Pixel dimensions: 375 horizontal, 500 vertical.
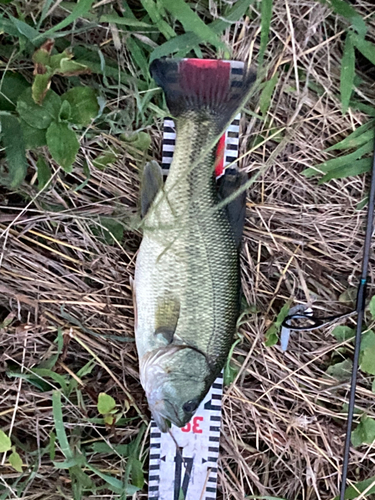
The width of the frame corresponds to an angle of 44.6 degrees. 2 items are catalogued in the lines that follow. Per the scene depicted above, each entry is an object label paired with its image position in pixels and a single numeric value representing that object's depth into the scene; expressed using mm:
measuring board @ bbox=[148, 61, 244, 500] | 510
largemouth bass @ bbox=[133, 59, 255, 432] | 439
